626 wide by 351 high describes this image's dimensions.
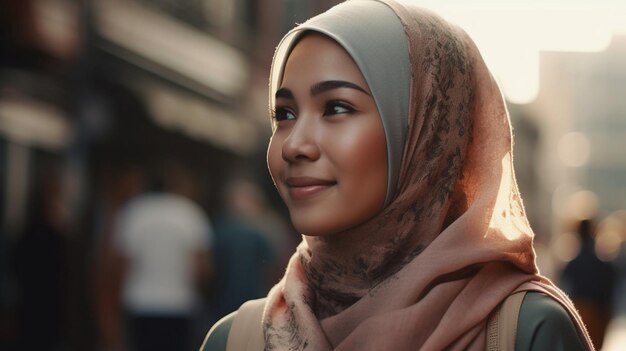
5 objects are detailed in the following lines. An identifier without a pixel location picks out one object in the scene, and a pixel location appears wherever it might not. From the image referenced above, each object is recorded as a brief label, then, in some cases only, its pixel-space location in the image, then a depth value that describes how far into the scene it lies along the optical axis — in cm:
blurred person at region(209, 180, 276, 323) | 904
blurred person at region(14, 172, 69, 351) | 945
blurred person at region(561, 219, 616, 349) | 1008
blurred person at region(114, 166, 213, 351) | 788
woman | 250
